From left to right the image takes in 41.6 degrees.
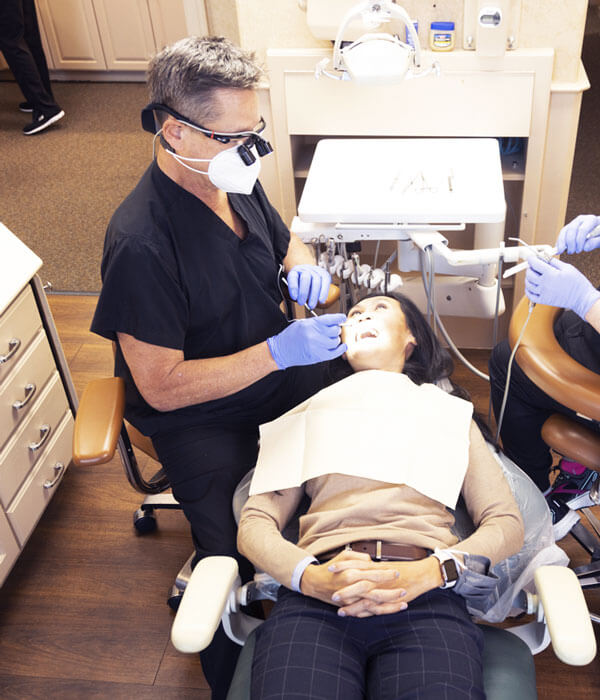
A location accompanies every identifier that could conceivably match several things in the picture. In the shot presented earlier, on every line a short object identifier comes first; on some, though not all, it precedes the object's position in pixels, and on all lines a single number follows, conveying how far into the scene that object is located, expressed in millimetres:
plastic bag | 1188
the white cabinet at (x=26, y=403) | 1761
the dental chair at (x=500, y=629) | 1054
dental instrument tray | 1683
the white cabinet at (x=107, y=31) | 4125
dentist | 1337
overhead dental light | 1634
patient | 1110
